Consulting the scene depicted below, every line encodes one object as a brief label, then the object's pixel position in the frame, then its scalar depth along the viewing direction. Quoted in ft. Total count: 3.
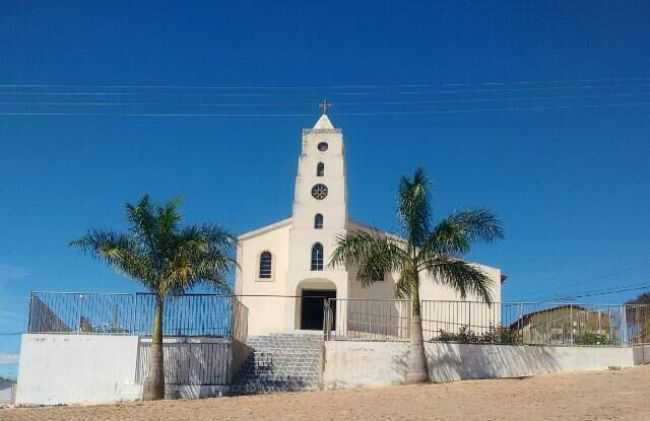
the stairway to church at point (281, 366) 80.43
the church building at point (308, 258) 110.32
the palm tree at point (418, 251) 77.77
